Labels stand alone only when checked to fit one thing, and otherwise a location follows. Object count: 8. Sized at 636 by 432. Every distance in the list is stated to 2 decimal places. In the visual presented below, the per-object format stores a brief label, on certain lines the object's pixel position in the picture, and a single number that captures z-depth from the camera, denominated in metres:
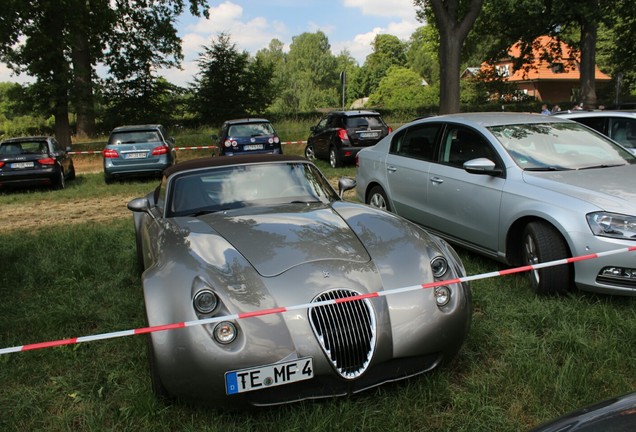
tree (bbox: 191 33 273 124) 28.80
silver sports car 2.65
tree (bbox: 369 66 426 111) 59.52
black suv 14.85
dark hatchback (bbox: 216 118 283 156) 14.83
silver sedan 4.04
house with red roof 55.12
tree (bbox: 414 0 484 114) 15.41
